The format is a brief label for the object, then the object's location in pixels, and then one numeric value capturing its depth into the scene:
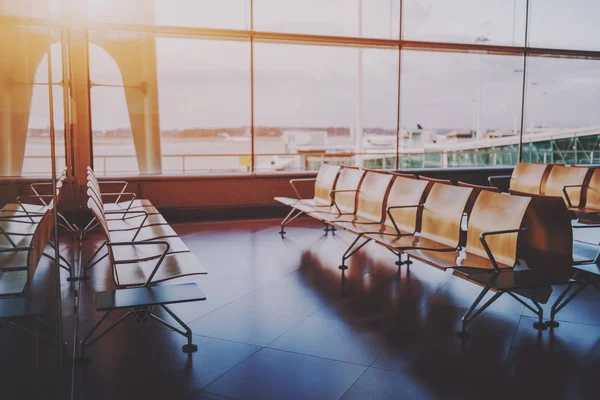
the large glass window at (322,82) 7.85
